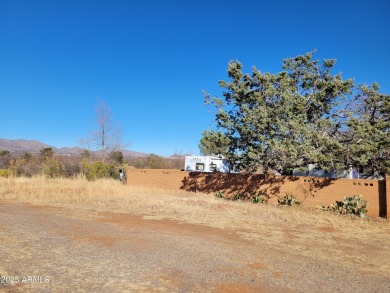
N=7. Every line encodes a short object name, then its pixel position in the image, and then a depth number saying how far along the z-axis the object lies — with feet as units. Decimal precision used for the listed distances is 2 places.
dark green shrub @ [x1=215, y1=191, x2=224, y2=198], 58.23
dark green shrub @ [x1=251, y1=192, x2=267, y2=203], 52.32
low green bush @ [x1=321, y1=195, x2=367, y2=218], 41.78
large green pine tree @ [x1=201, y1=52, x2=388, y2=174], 45.29
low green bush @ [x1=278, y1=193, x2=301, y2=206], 49.21
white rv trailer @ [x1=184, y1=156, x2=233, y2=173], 88.22
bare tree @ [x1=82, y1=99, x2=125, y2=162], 111.65
